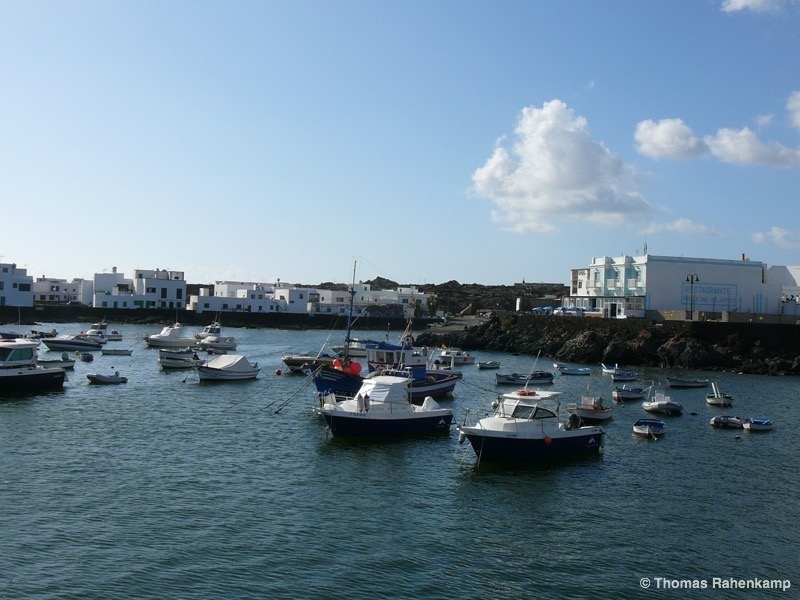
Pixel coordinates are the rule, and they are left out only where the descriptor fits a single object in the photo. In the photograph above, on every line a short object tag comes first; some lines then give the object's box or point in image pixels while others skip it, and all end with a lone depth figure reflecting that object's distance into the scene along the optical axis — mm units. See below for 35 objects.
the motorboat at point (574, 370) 70625
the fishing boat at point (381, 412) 36125
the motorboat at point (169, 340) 92938
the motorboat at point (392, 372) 43750
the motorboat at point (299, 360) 65750
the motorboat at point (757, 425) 40688
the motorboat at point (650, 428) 38775
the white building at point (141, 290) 147375
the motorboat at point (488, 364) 77812
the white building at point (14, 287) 136500
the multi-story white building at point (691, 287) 94625
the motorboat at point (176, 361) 67438
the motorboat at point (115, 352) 81375
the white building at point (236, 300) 149375
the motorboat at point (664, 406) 45906
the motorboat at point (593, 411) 42562
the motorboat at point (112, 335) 98062
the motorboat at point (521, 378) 61744
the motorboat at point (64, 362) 61156
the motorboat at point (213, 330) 105050
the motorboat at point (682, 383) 59062
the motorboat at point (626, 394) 51438
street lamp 89688
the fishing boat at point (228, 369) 58312
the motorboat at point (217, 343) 87938
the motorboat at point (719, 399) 49406
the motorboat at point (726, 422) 41622
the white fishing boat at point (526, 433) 31406
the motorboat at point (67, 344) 83938
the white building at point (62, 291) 159125
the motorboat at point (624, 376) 63125
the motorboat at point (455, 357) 80000
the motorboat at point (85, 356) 73688
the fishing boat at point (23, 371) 46031
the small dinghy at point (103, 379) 54500
